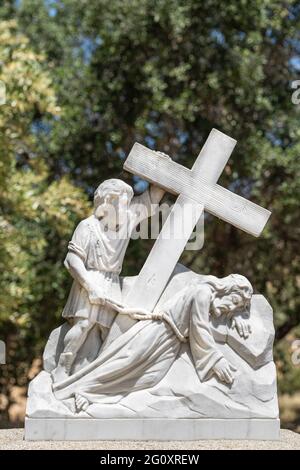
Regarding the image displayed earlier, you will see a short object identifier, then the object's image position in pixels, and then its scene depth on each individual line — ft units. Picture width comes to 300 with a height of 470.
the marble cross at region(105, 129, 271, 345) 24.21
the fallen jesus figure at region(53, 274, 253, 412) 22.76
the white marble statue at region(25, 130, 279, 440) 22.62
